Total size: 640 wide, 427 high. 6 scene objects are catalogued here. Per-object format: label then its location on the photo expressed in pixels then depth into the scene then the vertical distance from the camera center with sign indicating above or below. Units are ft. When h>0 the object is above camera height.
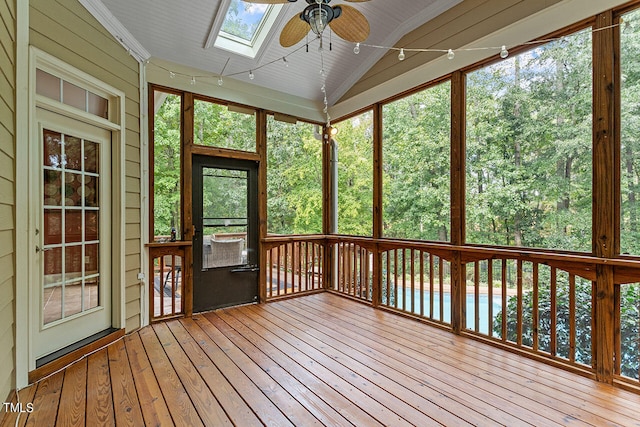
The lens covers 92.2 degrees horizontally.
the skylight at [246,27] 11.14 +7.13
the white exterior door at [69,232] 7.88 -0.53
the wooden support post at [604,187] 7.31 +0.63
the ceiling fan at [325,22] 6.48 +4.58
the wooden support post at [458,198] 10.33 +0.52
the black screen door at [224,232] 12.57 -0.81
